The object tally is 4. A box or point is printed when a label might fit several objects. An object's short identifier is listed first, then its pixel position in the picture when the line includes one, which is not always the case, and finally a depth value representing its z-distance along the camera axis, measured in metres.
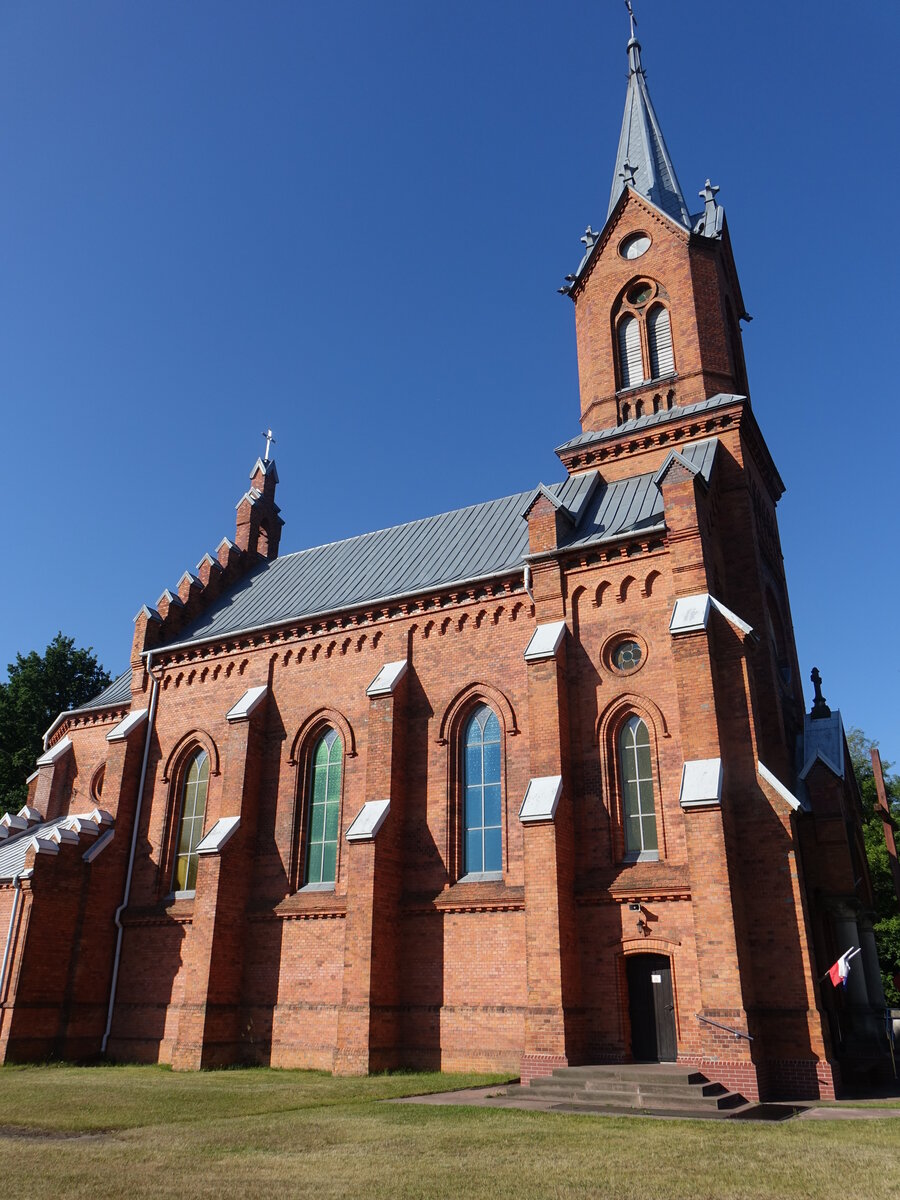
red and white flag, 16.44
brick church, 17.31
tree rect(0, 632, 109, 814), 40.09
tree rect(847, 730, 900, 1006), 39.59
